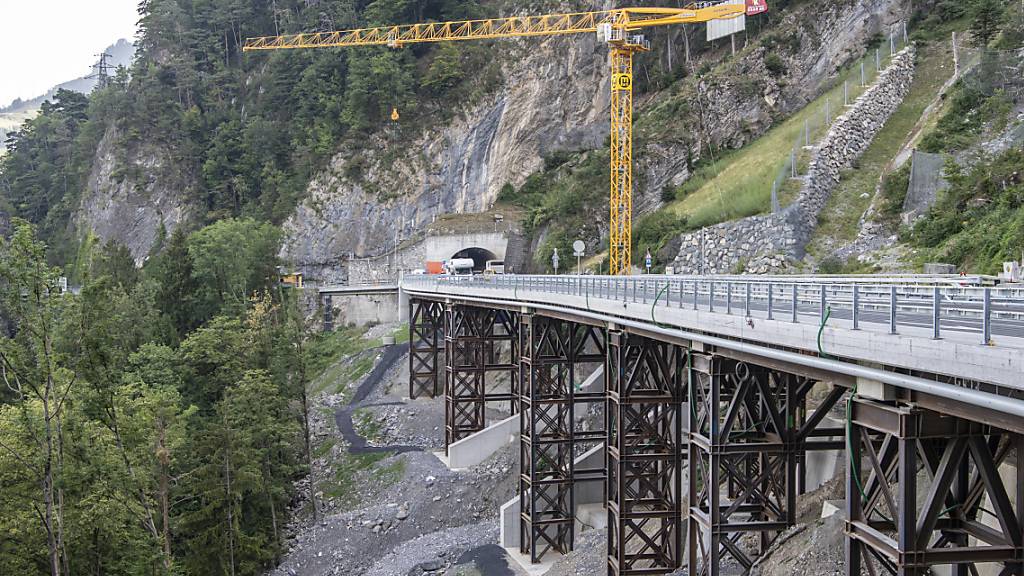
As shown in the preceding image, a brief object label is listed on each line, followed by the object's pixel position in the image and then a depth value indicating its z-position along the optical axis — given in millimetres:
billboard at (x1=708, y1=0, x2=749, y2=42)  65500
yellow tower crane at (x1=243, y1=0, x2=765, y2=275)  57188
